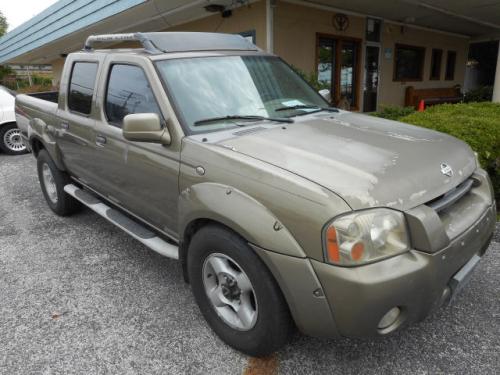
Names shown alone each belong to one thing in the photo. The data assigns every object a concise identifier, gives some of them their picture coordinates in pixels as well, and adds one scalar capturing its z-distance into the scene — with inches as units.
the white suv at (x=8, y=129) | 355.6
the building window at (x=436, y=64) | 637.3
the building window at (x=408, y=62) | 554.3
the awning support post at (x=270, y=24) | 364.8
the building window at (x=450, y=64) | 673.0
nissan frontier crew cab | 75.8
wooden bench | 537.5
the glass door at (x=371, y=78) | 501.0
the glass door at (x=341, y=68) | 447.1
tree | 1677.4
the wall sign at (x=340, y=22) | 438.3
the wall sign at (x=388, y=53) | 519.2
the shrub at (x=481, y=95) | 571.2
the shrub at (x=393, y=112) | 316.5
